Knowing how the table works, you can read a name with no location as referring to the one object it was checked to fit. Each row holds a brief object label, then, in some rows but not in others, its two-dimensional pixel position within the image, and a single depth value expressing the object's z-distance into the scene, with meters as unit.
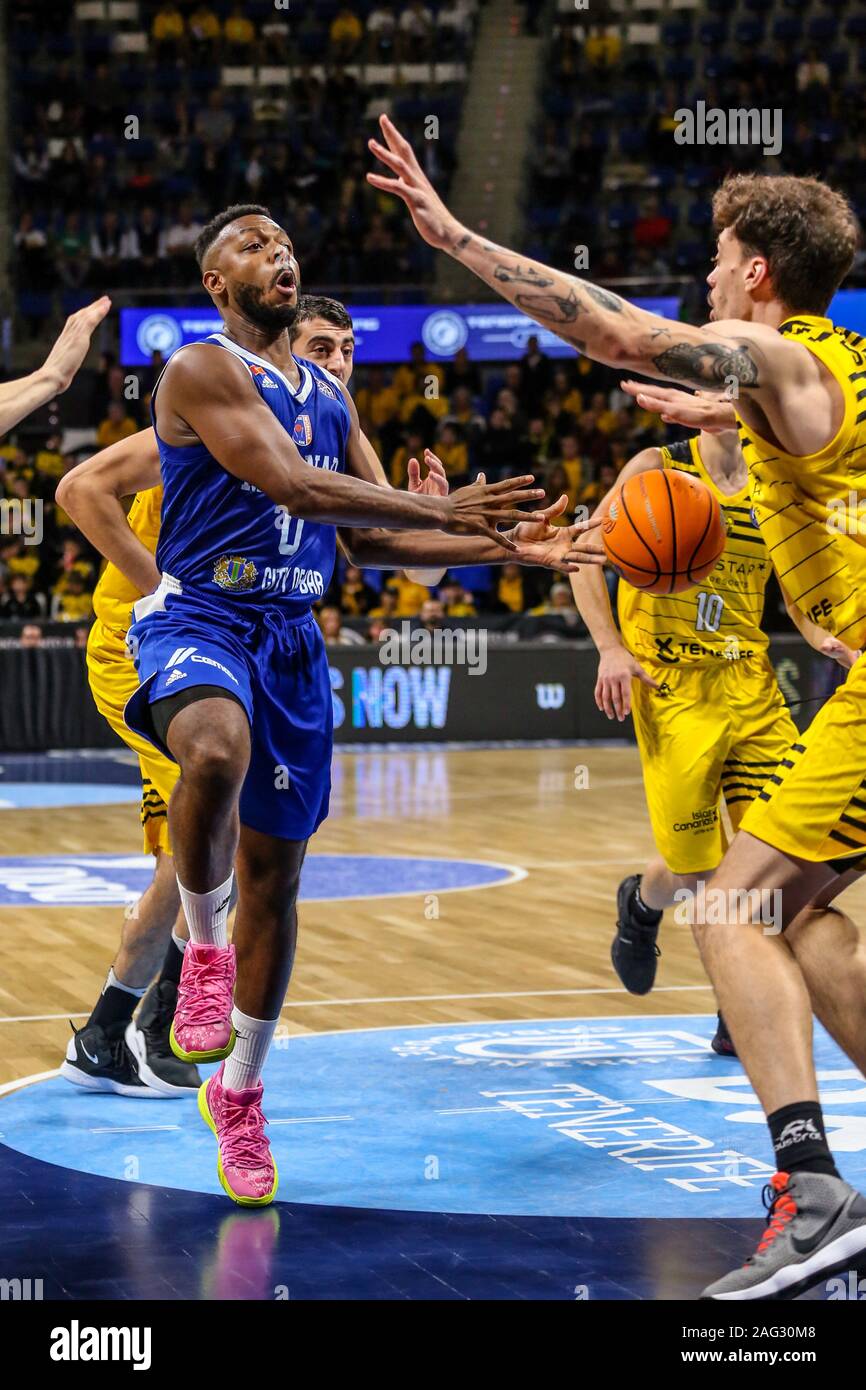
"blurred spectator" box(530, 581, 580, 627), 17.73
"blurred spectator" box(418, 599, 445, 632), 17.17
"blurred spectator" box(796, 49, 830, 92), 23.55
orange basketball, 4.98
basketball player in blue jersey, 4.30
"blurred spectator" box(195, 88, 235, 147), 23.66
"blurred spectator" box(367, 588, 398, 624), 18.23
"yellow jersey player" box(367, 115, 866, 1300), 3.69
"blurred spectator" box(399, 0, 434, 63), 24.59
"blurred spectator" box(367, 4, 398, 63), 24.55
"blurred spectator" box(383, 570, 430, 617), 18.95
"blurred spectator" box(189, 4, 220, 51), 24.39
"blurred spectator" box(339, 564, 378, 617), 18.67
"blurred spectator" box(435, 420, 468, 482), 20.50
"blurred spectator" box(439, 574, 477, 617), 18.16
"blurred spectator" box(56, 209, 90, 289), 22.39
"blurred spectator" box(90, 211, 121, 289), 22.06
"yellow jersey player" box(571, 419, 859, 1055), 5.98
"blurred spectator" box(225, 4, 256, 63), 24.58
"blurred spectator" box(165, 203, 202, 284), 21.83
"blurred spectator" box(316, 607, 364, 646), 17.22
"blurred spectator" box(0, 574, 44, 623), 17.97
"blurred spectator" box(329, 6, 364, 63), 24.34
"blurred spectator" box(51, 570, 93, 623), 18.17
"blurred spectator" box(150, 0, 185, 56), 24.45
